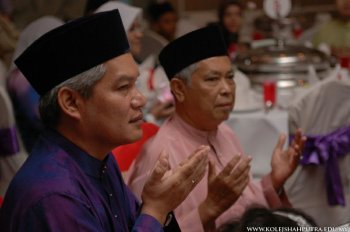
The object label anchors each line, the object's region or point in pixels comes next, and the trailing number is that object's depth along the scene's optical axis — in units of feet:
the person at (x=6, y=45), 18.29
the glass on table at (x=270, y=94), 17.83
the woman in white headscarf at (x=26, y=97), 15.47
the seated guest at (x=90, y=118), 6.80
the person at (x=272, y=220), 6.83
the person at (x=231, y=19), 29.51
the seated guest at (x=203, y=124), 10.47
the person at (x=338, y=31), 25.01
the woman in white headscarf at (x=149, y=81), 16.89
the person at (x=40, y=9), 26.50
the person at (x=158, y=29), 28.72
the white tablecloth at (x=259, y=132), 16.78
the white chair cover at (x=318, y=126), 14.02
